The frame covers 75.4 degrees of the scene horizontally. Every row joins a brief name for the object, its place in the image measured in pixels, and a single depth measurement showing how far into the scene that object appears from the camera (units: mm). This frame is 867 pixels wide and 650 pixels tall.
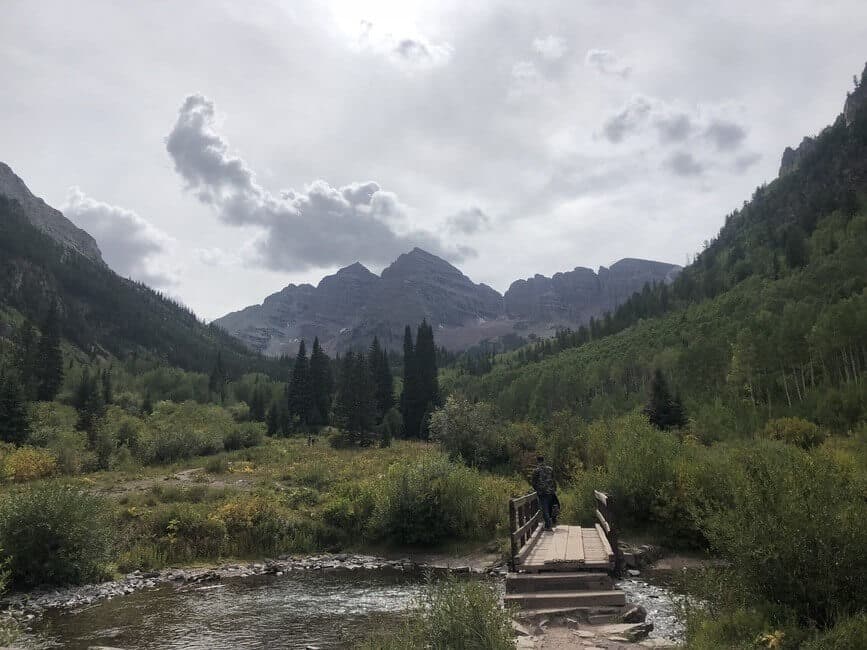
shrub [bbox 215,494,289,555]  24406
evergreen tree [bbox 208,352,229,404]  124500
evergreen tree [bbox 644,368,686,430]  44969
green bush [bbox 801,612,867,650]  6879
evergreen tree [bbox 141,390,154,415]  86644
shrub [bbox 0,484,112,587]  17547
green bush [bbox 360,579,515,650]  7543
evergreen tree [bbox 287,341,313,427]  87250
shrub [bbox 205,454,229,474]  43312
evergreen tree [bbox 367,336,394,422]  89938
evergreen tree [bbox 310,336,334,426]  87625
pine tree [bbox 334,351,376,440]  69375
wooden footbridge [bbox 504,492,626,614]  11695
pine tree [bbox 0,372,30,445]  46125
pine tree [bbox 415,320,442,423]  87125
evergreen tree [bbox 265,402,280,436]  78938
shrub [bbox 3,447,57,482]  34116
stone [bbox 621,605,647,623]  11000
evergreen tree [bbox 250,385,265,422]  92875
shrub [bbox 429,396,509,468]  41000
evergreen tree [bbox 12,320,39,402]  78638
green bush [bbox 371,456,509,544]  24125
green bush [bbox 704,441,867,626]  8211
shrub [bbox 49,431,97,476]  40344
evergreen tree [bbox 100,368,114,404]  85062
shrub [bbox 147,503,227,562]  23219
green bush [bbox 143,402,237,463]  51594
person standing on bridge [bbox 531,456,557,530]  17656
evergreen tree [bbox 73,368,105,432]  59191
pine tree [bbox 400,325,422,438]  86125
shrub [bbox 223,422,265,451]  62344
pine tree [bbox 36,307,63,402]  83688
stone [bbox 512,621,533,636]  10077
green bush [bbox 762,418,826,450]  34438
